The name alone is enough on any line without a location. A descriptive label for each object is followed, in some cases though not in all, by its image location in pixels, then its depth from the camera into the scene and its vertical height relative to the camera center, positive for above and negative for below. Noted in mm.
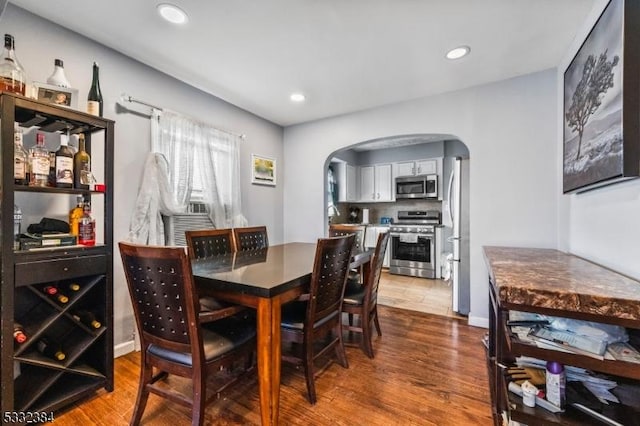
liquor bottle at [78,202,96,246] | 1749 -129
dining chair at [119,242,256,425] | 1201 -578
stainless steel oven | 4820 -630
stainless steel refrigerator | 3053 -229
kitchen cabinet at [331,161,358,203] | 5645 +679
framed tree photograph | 1229 +595
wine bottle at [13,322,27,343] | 1424 -655
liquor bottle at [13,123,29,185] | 1464 +270
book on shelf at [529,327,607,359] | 966 -490
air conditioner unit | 2627 -137
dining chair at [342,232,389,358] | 2168 -716
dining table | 1333 -433
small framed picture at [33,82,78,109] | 1640 +727
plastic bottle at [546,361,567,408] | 1048 -673
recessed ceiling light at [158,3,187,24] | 1757 +1326
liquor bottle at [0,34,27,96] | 1488 +779
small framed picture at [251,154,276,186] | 3719 +591
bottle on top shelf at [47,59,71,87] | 1767 +884
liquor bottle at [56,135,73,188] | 1633 +276
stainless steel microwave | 5051 +487
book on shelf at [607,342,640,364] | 923 -492
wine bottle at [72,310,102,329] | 1729 -693
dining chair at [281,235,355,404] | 1583 -602
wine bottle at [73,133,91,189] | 1724 +274
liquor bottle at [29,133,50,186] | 1545 +271
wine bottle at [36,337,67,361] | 1588 -828
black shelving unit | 1375 -525
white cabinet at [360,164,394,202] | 5641 +609
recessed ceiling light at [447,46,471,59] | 2205 +1334
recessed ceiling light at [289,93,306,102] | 3101 +1343
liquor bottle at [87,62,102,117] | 1854 +820
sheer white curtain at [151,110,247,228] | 2623 +532
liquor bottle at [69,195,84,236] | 1770 -45
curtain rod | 2293 +968
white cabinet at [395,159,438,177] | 5145 +865
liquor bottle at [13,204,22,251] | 1491 -87
